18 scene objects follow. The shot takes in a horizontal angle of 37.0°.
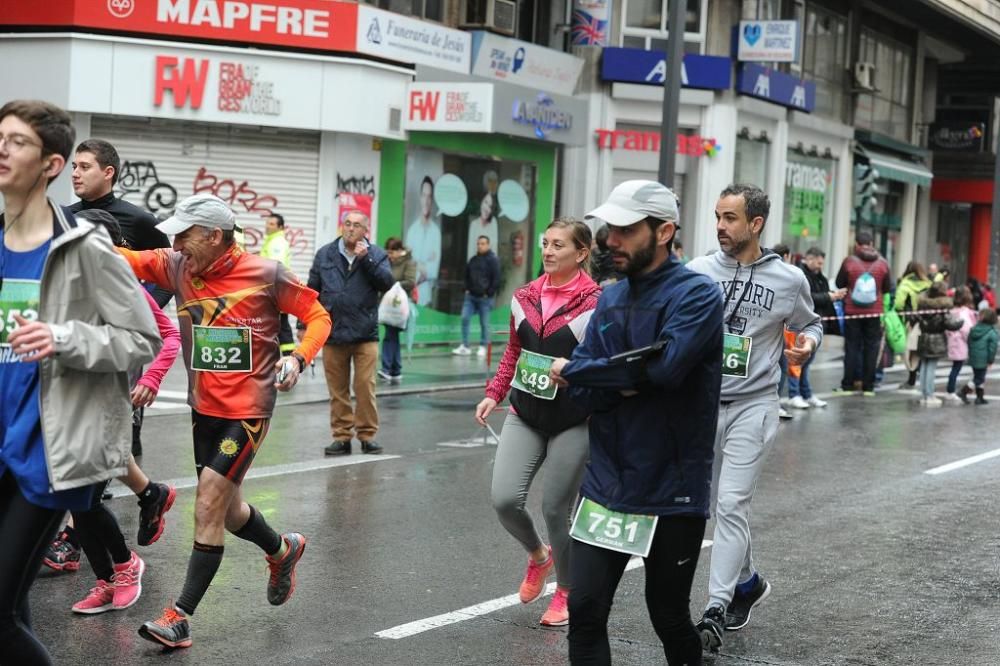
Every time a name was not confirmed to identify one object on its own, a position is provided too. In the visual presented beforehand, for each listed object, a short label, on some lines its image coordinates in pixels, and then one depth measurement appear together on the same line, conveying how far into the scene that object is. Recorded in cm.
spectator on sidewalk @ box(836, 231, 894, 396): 1816
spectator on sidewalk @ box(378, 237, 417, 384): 1766
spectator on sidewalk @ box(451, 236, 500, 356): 2172
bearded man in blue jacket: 457
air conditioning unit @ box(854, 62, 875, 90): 3331
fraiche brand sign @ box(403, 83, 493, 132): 2178
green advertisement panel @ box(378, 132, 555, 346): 2256
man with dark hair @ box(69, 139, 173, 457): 723
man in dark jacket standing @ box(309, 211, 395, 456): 1178
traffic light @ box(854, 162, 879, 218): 3344
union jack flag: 2653
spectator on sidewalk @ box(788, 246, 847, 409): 1658
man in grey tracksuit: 631
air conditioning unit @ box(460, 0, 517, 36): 2352
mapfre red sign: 1952
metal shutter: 2011
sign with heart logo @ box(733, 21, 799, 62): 2725
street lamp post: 1859
